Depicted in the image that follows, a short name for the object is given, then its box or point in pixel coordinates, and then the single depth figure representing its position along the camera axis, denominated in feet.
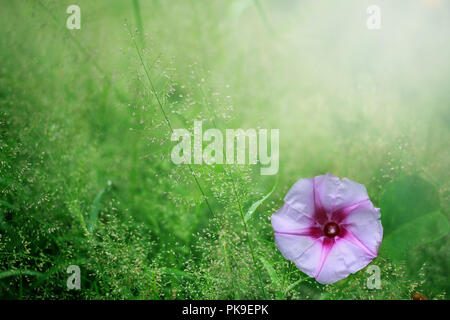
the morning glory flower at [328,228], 2.91
